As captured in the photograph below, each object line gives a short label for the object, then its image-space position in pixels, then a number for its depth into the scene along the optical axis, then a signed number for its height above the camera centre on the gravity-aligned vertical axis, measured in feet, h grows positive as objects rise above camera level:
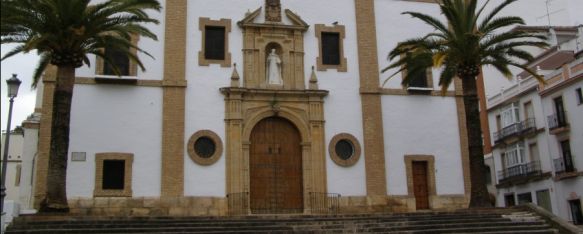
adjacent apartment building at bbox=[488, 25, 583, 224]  105.19 +17.35
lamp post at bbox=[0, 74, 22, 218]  50.29 +12.62
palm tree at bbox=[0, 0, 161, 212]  57.26 +19.16
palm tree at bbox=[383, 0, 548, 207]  66.80 +19.20
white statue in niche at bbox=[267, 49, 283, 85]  76.59 +20.12
